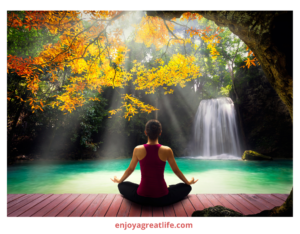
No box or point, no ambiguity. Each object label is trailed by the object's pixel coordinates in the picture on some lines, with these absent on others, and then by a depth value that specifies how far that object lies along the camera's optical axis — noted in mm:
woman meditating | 2051
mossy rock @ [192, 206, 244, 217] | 2008
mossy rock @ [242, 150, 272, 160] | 9492
